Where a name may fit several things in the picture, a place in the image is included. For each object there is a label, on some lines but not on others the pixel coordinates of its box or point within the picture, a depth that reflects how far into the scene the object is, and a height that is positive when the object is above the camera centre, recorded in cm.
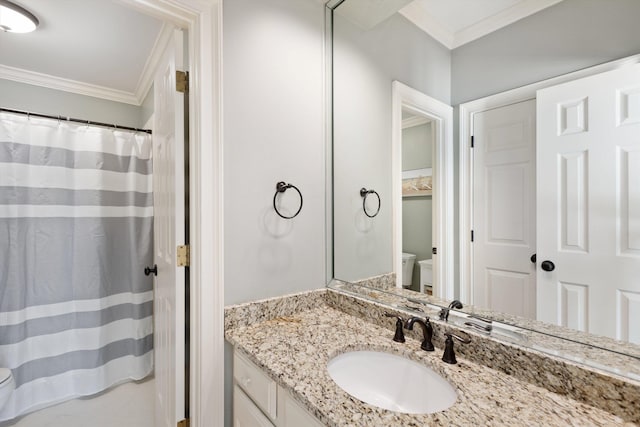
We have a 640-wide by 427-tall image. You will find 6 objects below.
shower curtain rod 194 +67
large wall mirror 74 +25
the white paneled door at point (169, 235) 120 -11
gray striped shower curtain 194 -33
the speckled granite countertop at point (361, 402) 66 -47
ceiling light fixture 160 +112
